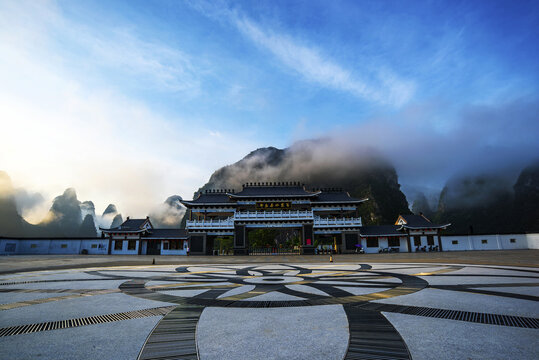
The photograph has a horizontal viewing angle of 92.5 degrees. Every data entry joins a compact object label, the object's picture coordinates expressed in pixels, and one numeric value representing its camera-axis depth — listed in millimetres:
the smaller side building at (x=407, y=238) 41562
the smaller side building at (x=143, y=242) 42781
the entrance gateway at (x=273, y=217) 40178
